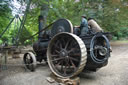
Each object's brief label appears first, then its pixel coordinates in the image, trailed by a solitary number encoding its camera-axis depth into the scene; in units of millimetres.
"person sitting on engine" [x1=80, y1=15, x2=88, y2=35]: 4328
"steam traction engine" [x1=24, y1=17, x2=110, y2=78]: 3635
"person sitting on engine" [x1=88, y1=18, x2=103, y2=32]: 4409
